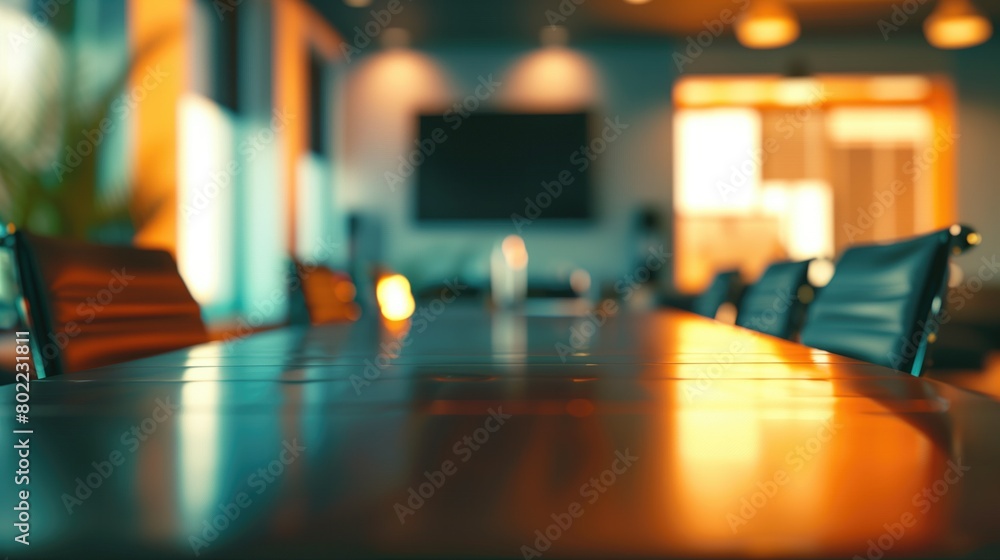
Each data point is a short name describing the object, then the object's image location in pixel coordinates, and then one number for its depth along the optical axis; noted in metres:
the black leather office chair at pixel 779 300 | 1.94
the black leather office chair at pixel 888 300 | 1.17
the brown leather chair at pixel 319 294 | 2.45
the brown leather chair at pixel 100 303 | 1.09
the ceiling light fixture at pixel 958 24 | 3.95
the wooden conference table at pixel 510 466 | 0.27
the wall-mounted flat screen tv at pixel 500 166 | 6.45
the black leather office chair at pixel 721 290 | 2.76
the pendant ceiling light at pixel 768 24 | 3.79
